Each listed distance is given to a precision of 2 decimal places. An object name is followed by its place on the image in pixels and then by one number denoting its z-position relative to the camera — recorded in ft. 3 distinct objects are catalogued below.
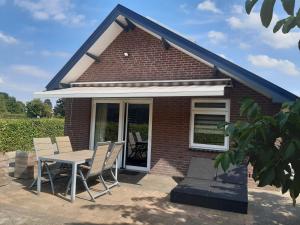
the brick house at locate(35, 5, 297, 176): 30.47
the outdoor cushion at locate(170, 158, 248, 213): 22.45
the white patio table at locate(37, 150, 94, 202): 22.57
